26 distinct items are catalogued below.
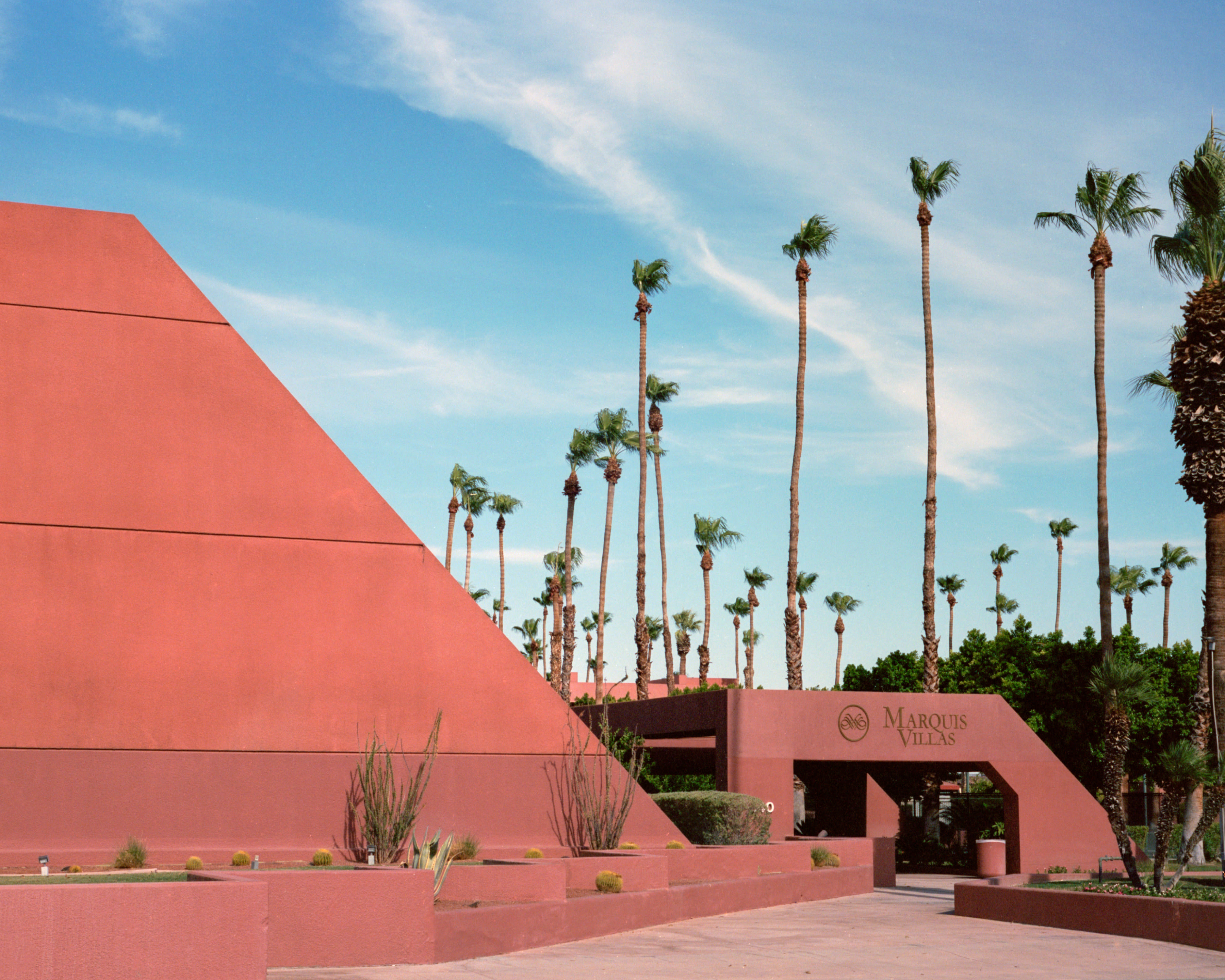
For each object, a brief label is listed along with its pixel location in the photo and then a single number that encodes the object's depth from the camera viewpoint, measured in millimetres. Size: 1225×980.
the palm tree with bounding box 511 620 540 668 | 105875
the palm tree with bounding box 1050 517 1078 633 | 88625
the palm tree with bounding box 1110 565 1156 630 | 85562
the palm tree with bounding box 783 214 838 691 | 36062
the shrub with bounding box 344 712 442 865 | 15133
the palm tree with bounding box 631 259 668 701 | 45688
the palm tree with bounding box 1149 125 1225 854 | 21609
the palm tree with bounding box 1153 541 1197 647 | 87438
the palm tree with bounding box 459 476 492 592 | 74125
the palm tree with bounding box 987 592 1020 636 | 94688
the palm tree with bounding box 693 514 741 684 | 74812
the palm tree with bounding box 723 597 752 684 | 97438
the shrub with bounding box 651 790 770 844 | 19797
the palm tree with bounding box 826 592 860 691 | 100875
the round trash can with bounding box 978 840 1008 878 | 26562
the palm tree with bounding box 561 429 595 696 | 55281
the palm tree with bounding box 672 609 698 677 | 99375
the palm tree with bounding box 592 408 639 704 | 53031
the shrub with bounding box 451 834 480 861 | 15352
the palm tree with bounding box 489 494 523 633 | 75875
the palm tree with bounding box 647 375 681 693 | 51312
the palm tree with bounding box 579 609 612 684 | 107000
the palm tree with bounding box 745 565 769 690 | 88812
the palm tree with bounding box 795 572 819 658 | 89812
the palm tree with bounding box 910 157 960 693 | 34094
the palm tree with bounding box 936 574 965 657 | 93688
